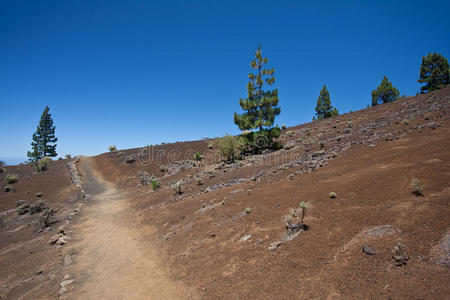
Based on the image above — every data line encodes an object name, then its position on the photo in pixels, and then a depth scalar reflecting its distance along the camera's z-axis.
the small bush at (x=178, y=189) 15.59
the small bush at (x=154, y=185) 18.54
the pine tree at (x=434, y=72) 37.74
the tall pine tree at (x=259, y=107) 24.55
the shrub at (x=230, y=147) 23.62
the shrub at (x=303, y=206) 6.50
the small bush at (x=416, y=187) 6.01
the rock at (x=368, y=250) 4.57
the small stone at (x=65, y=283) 6.37
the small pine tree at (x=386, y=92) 47.88
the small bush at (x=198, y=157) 28.42
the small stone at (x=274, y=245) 6.04
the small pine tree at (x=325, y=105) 52.75
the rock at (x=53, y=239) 9.84
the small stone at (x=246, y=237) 7.03
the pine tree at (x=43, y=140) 51.50
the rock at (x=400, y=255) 4.03
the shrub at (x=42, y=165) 29.29
